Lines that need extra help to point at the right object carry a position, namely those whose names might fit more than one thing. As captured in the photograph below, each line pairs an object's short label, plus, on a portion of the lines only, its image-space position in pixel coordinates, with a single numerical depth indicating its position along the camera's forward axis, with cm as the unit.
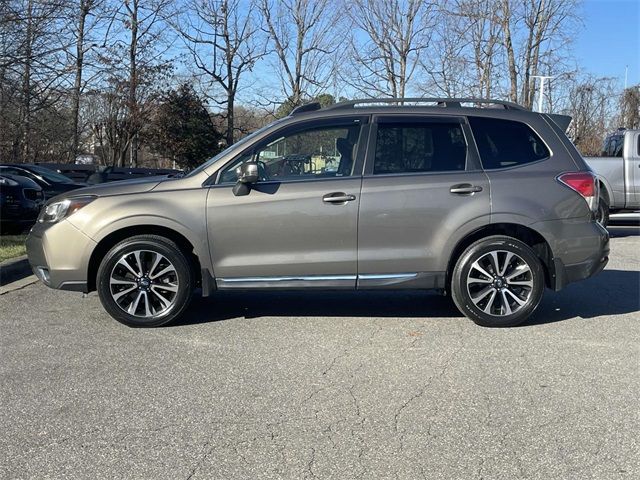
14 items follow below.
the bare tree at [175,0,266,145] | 2839
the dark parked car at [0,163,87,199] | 1474
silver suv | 520
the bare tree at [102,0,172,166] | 2655
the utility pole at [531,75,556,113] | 2466
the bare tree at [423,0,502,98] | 2550
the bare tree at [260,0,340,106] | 2877
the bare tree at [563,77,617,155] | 3219
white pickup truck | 1161
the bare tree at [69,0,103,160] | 1406
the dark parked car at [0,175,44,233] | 1111
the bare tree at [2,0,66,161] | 1178
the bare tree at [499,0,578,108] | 2505
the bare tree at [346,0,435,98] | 2777
